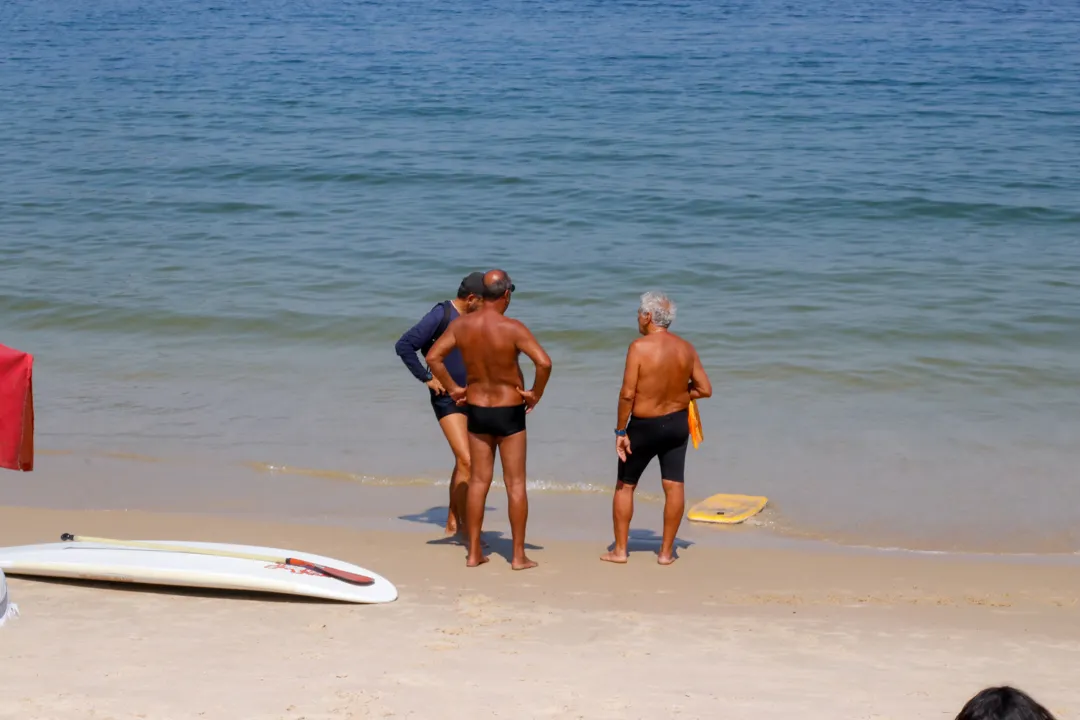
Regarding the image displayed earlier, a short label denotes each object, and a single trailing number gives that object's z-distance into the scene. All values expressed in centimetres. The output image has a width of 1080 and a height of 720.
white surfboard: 1210
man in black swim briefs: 1284
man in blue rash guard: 1377
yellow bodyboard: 1536
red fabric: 1175
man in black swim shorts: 1317
